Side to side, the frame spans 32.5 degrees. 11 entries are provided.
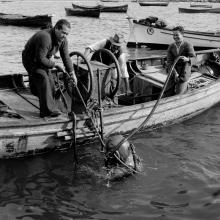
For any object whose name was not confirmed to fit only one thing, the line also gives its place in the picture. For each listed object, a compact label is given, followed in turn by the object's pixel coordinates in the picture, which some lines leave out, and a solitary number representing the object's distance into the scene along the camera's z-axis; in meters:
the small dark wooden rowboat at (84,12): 38.97
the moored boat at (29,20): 29.61
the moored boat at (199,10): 41.00
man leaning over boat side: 6.51
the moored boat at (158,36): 19.08
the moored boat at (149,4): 57.73
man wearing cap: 8.03
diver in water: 6.33
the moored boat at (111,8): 40.92
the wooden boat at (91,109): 6.82
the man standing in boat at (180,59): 8.66
